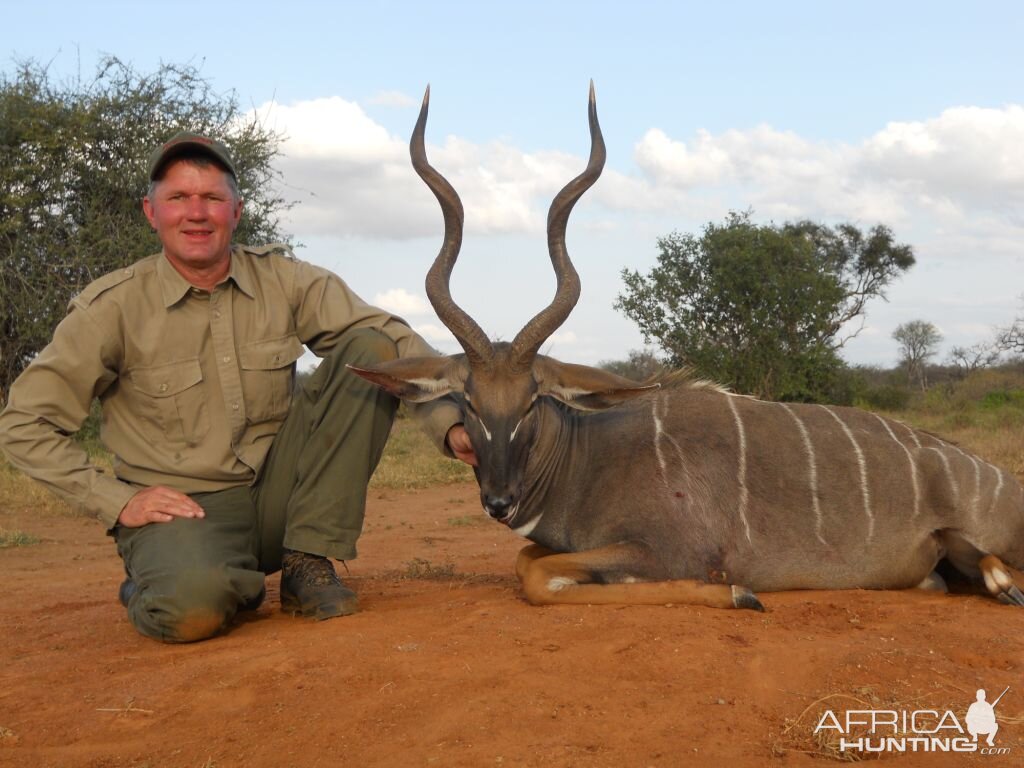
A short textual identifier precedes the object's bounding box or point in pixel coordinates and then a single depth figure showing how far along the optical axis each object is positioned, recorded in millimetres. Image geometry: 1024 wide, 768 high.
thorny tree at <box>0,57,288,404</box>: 13719
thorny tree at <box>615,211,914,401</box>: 19844
